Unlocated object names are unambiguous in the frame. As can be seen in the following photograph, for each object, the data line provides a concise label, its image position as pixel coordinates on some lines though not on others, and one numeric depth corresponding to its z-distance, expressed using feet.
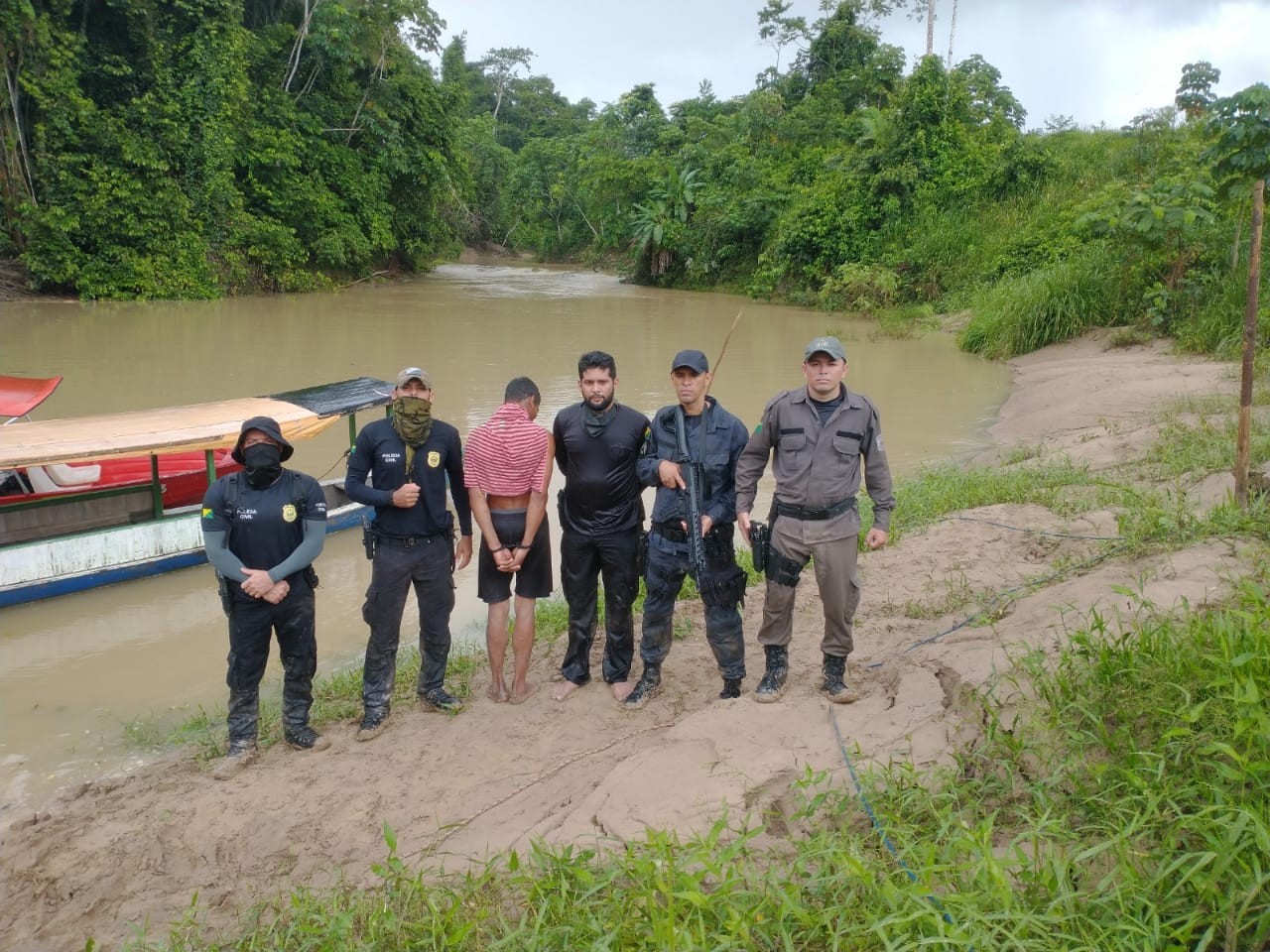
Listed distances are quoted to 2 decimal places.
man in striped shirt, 16.61
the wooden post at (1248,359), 18.48
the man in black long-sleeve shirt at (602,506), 16.30
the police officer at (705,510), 15.79
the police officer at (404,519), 16.33
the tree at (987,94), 98.40
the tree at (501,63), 232.12
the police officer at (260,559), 15.05
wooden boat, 24.27
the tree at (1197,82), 72.33
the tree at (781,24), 134.92
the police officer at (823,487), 14.93
